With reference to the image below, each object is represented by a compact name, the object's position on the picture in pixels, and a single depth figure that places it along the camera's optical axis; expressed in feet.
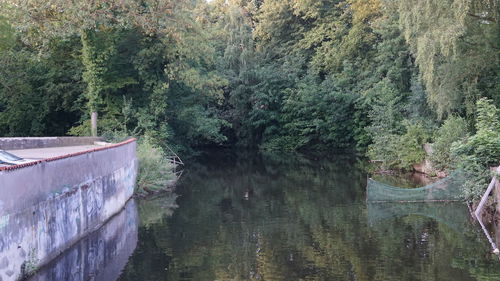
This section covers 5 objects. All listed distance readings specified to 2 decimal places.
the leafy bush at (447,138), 97.85
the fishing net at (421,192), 73.75
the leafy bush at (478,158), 66.33
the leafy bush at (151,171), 88.39
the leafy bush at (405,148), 115.03
